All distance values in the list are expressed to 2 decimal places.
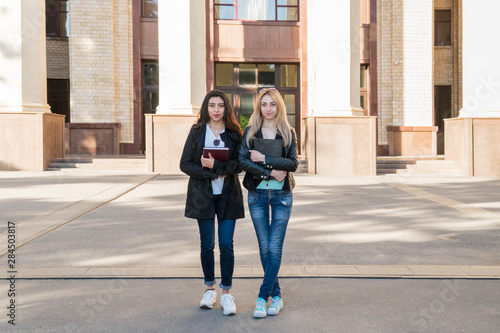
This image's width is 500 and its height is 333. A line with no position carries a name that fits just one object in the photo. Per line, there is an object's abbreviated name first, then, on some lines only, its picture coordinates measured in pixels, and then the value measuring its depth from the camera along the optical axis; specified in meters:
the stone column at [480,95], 17.14
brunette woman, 4.51
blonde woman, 4.39
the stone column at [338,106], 17.08
